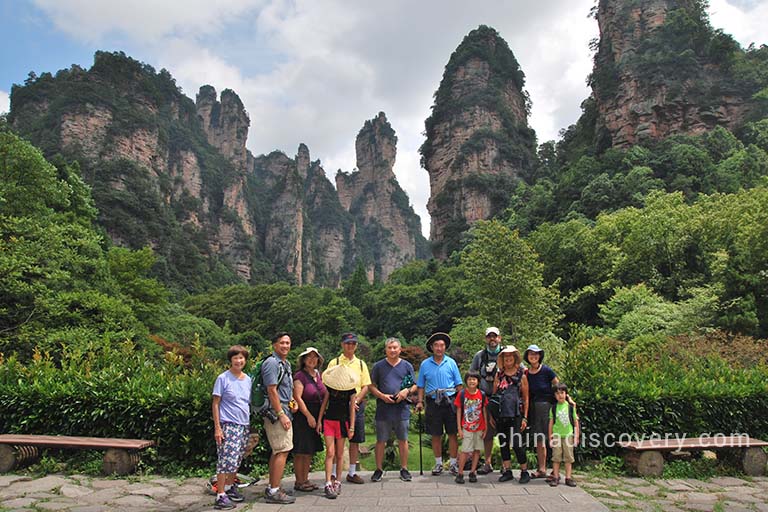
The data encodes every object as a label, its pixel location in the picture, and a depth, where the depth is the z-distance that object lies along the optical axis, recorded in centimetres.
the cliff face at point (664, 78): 3947
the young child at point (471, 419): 470
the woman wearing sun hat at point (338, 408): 440
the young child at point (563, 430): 459
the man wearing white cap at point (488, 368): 490
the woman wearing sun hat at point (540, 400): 468
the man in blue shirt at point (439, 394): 489
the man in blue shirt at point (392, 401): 471
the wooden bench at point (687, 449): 494
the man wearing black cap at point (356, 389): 453
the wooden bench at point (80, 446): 488
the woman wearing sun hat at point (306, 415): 432
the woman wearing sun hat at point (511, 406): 466
